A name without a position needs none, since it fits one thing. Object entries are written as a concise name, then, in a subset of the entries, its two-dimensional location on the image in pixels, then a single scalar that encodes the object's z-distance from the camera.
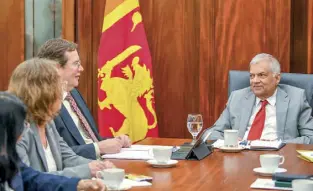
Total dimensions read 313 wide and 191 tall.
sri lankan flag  5.16
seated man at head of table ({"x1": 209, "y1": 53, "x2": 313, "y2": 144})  4.36
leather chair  4.47
